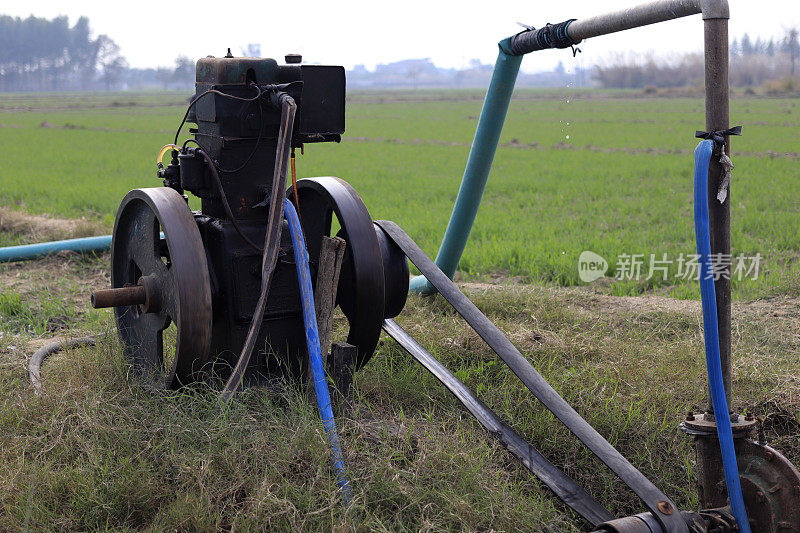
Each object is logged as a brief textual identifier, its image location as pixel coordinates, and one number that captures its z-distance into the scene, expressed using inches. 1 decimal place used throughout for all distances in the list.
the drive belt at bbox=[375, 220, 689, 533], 89.2
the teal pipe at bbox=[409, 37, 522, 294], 159.3
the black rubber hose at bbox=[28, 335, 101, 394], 138.0
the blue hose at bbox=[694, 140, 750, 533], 86.0
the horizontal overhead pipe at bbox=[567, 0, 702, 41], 95.3
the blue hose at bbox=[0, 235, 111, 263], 235.0
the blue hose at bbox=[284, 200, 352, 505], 98.5
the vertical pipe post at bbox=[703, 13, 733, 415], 87.7
